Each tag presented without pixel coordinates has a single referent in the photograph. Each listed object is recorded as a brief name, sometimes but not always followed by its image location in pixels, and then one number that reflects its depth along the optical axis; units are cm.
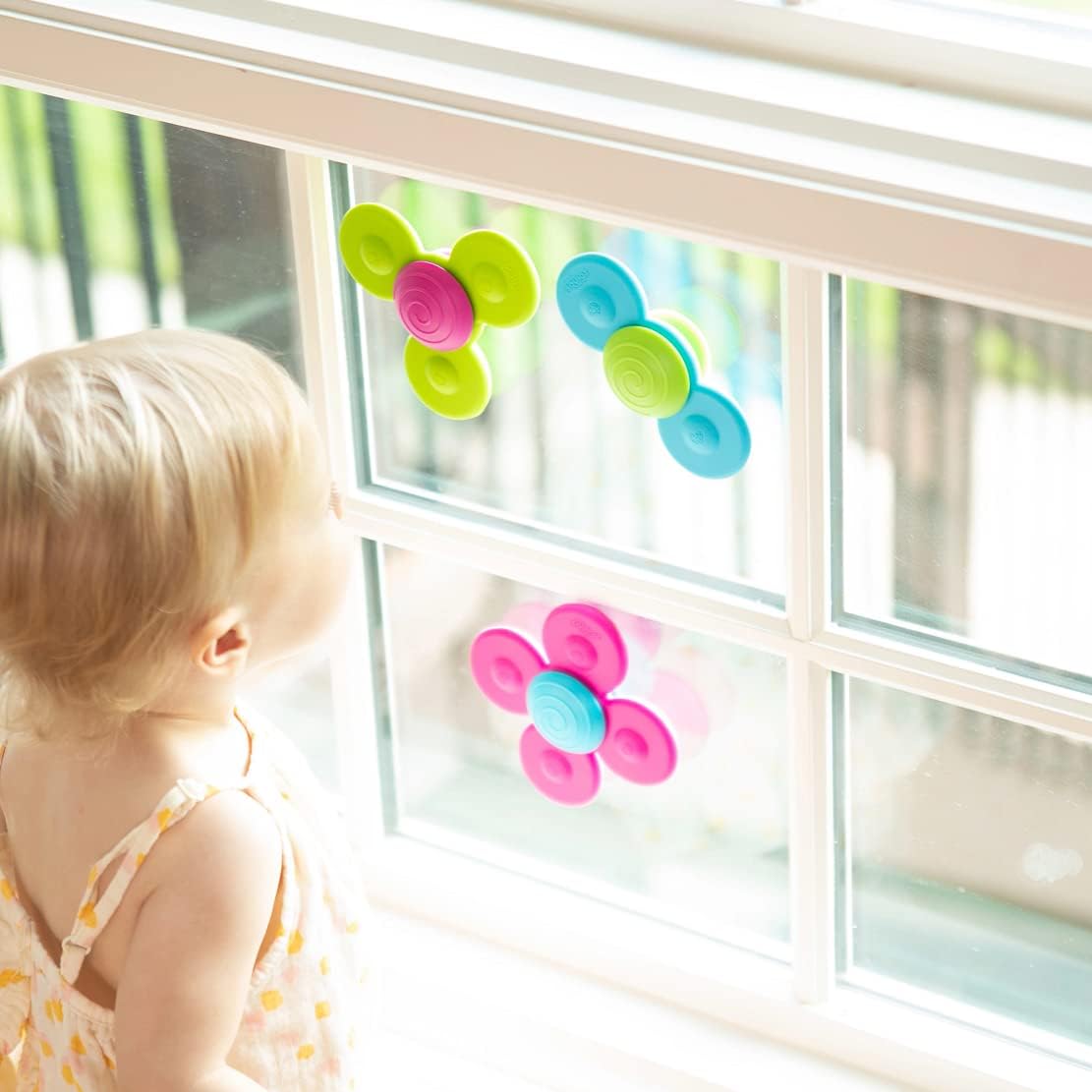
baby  158
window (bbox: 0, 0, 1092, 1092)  162
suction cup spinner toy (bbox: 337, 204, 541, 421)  173
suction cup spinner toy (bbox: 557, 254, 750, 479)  170
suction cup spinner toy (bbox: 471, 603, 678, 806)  180
